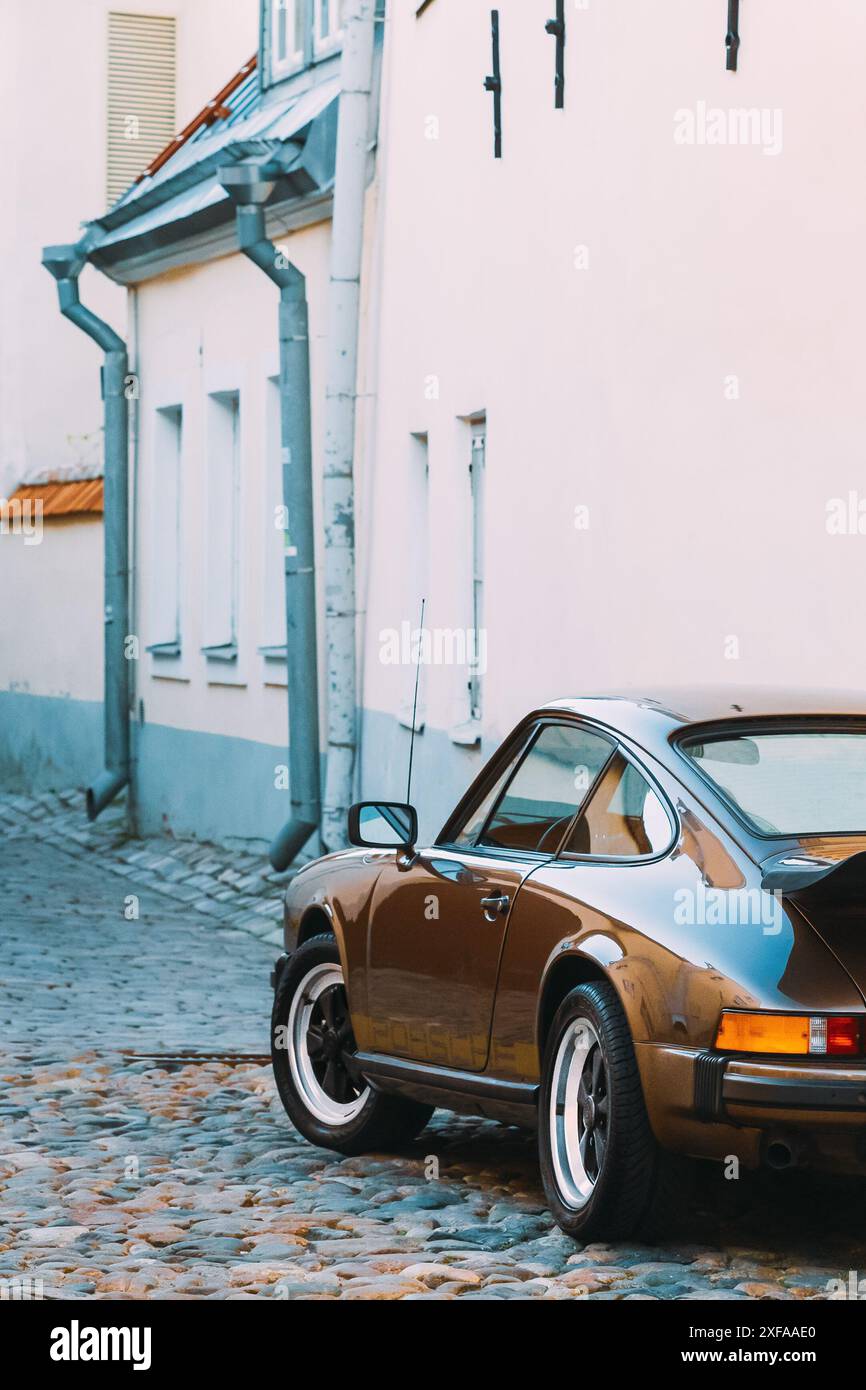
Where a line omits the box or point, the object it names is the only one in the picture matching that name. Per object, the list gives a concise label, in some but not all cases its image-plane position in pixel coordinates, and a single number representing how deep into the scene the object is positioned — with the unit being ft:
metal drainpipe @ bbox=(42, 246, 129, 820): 72.13
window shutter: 89.66
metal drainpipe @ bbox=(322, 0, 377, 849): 54.19
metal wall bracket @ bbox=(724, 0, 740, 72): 31.96
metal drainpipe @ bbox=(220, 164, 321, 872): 56.03
